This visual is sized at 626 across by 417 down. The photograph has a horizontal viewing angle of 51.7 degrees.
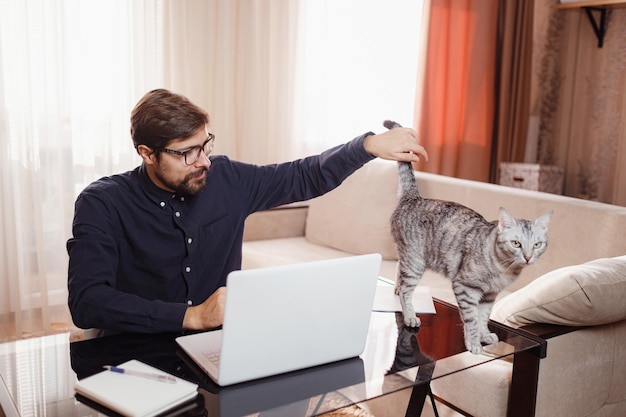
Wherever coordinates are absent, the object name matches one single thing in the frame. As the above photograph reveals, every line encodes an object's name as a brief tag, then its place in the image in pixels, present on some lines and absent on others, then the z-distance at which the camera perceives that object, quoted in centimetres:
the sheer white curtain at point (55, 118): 289
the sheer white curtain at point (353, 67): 381
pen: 110
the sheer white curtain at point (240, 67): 335
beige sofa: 166
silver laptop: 109
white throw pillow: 163
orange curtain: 411
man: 137
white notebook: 101
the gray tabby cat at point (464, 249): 129
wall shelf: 425
